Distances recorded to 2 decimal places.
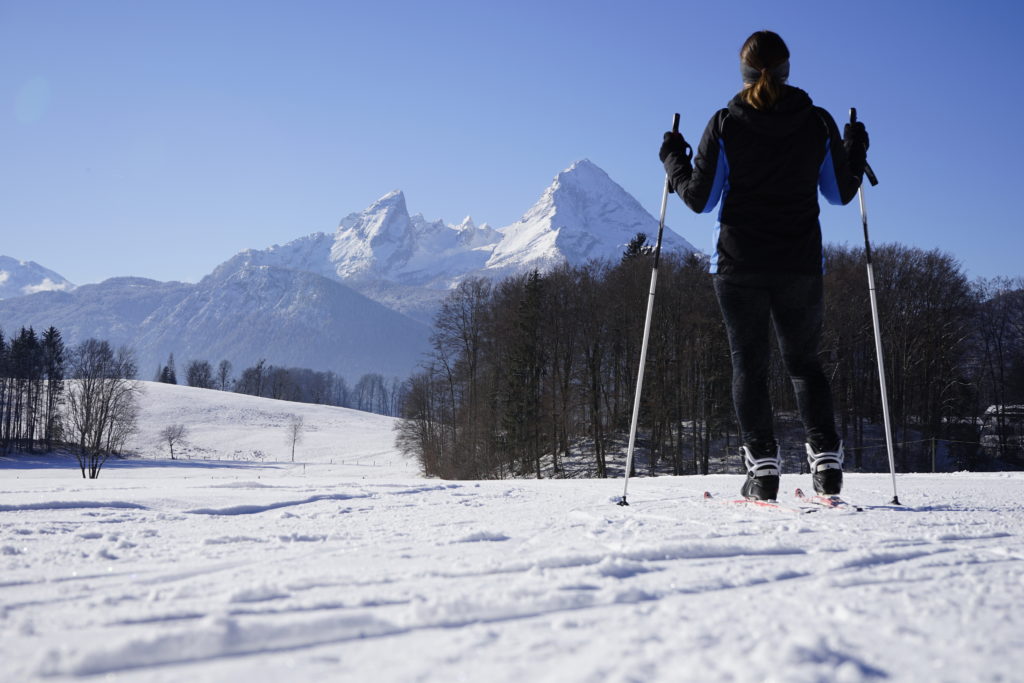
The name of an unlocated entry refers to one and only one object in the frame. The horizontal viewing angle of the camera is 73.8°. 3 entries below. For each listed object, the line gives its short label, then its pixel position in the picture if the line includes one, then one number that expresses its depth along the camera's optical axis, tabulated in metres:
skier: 3.31
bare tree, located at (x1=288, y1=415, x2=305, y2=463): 64.62
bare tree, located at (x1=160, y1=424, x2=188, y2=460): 60.38
